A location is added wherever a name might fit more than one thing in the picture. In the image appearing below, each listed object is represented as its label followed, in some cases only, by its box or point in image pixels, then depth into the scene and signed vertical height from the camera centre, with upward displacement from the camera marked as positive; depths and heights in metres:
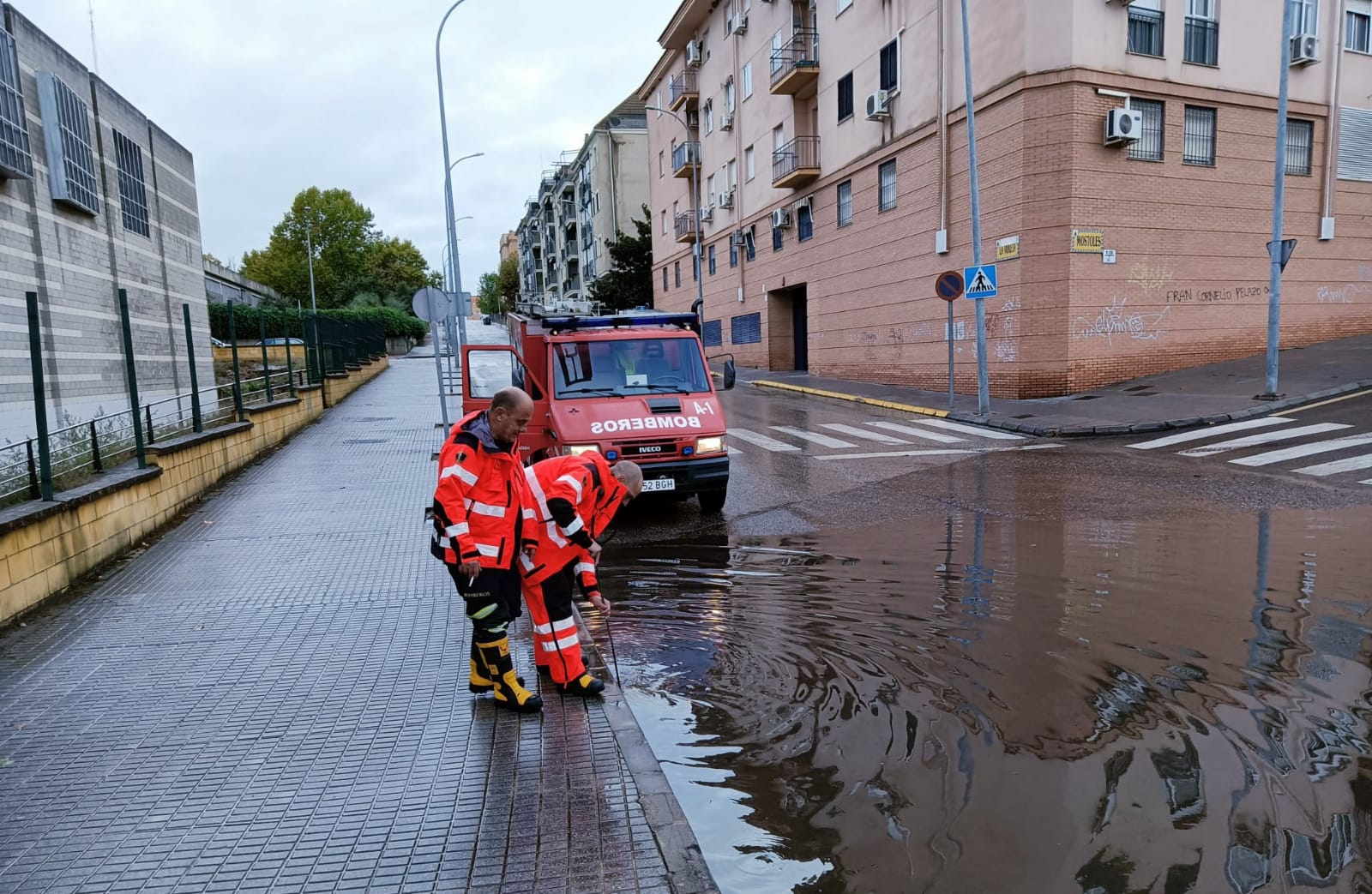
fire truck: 8.59 -0.51
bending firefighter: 4.37 -1.06
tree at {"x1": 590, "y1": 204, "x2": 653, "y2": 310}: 48.66 +4.36
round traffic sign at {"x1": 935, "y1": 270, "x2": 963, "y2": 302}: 16.84 +1.01
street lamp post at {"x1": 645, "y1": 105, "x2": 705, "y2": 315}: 34.37 +6.61
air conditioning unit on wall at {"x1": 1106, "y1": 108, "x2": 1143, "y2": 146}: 16.92 +4.06
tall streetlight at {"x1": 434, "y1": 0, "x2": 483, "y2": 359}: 21.03 +5.16
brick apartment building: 17.36 +3.38
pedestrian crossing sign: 15.87 +1.01
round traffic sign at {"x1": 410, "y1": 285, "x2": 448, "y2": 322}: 14.57 +0.85
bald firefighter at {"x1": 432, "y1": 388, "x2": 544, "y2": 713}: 4.06 -0.81
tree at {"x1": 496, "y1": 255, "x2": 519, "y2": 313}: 120.69 +9.78
